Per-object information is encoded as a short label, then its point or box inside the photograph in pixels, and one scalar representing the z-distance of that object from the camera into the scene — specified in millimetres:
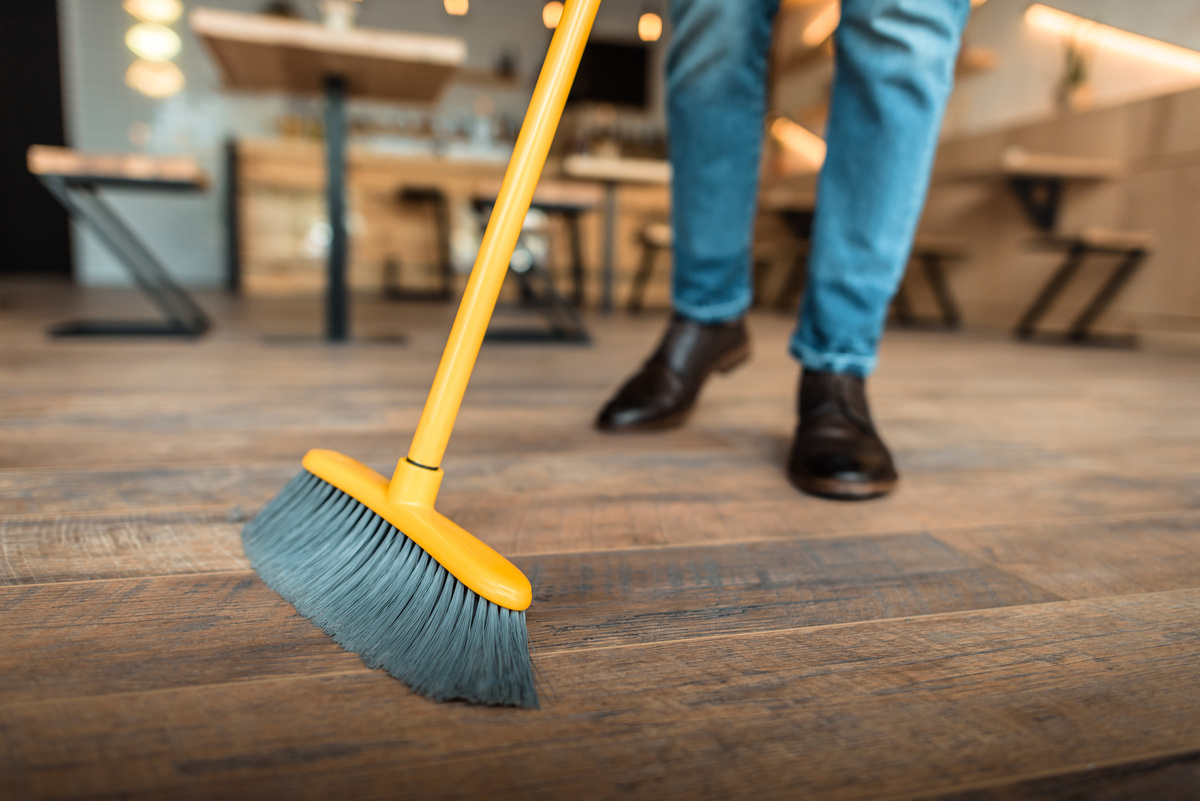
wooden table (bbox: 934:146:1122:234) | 2969
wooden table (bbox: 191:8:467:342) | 1640
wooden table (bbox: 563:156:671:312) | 3121
